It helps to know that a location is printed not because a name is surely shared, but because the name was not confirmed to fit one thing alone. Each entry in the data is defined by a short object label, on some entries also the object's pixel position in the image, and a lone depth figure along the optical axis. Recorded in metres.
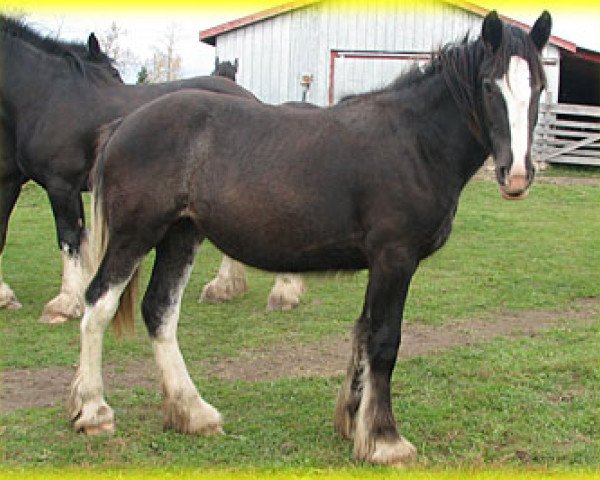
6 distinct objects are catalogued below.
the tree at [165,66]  29.55
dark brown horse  3.80
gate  18.44
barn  18.64
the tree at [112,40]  18.25
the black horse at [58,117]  6.86
